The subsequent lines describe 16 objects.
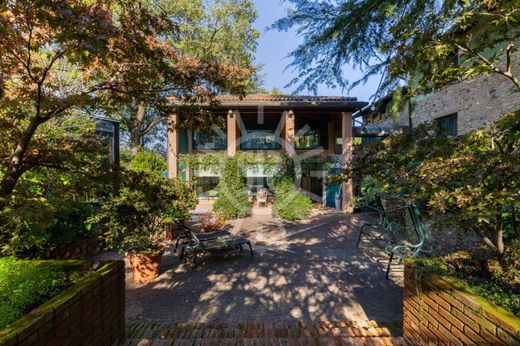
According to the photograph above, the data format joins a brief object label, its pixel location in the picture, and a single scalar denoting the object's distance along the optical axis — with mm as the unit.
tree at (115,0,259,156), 18047
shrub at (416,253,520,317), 2381
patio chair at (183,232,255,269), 5959
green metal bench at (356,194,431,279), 5000
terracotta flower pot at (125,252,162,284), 5020
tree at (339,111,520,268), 2207
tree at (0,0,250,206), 2287
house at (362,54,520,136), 8891
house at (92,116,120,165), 8625
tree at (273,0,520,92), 2223
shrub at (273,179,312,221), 11094
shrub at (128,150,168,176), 10102
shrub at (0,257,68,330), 2146
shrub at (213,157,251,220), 11453
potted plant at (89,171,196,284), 4961
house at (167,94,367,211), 12625
